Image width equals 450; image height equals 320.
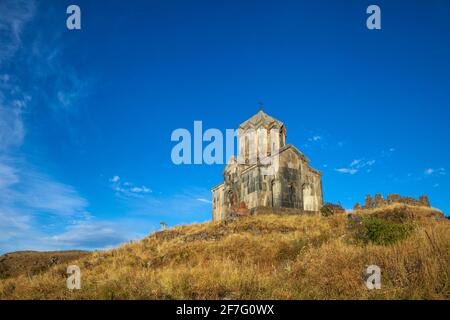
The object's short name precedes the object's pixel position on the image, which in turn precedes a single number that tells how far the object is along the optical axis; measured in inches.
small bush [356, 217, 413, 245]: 383.2
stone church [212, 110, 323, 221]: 1025.5
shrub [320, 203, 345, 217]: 930.7
